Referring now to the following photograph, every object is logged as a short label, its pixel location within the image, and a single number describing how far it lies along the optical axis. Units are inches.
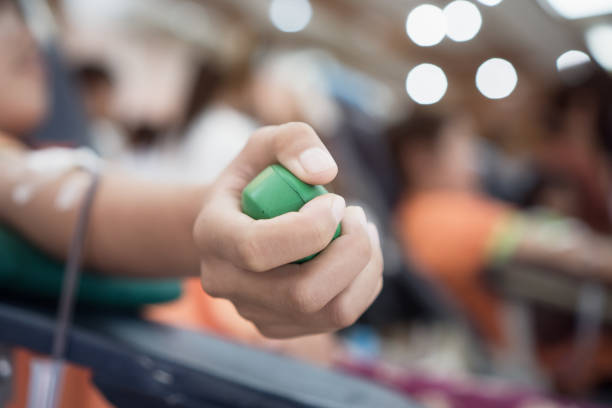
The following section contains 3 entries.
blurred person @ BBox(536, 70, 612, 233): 38.2
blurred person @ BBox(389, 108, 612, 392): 31.9
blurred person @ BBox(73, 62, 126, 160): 69.6
